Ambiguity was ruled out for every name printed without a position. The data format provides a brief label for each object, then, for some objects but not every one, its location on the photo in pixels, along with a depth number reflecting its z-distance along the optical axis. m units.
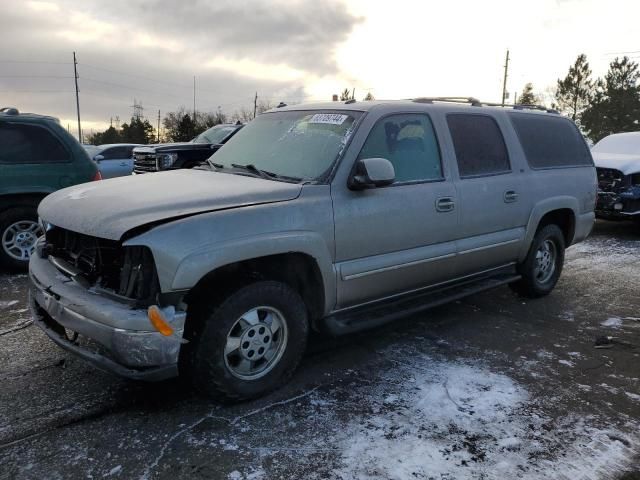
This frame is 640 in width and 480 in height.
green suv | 6.28
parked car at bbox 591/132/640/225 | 9.45
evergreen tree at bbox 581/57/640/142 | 39.78
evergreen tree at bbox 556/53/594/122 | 45.12
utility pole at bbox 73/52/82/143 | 51.71
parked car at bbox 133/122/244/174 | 11.24
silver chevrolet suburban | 2.96
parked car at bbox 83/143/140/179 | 16.52
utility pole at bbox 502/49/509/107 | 59.32
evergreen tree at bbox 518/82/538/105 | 55.50
